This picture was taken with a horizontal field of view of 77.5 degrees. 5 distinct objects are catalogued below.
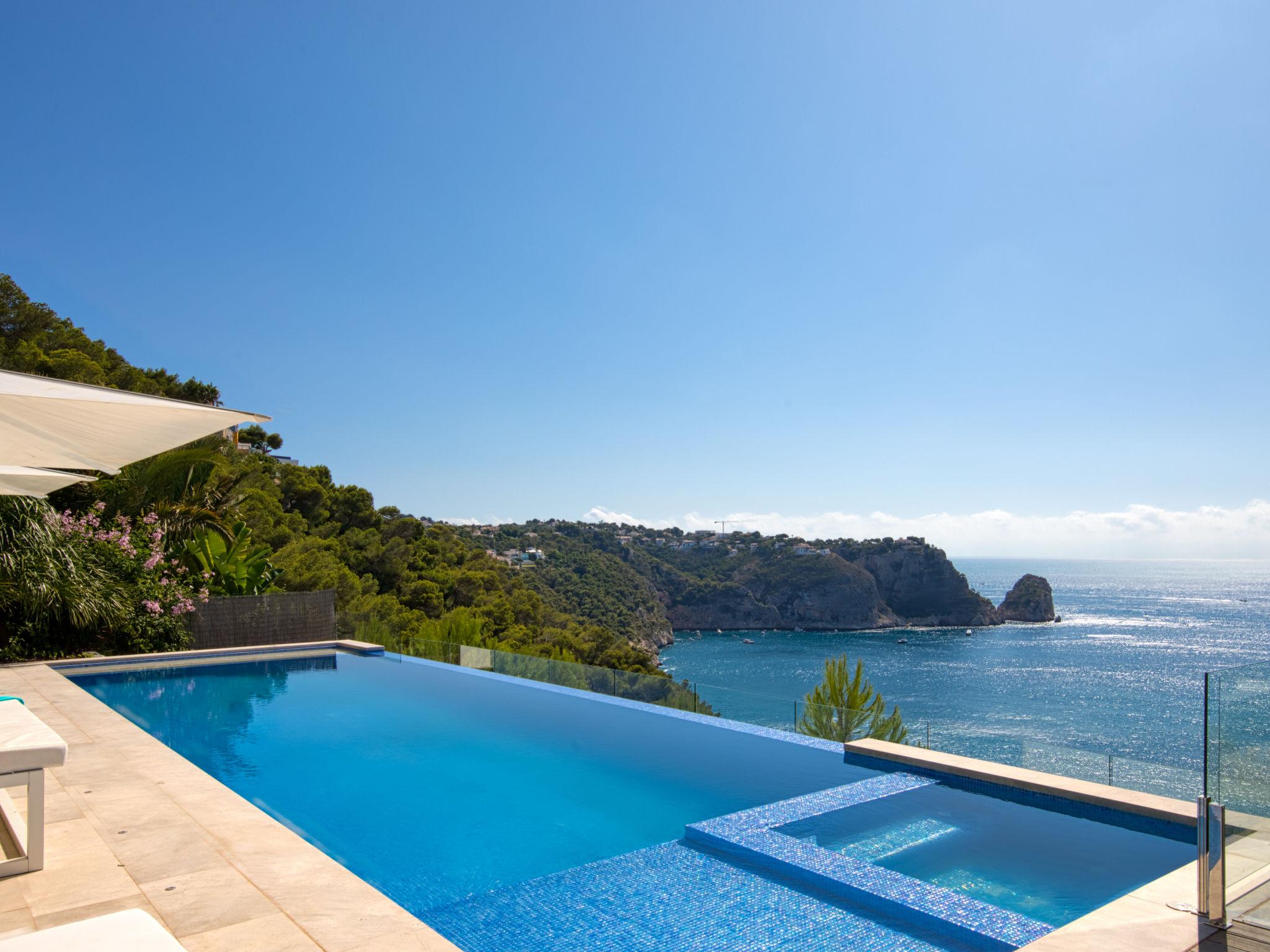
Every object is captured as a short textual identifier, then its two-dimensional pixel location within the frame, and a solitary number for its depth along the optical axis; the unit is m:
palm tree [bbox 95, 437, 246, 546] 13.35
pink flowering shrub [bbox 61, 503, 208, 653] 11.90
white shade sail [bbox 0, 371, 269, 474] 4.09
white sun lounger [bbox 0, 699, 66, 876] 3.54
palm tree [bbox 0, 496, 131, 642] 10.38
